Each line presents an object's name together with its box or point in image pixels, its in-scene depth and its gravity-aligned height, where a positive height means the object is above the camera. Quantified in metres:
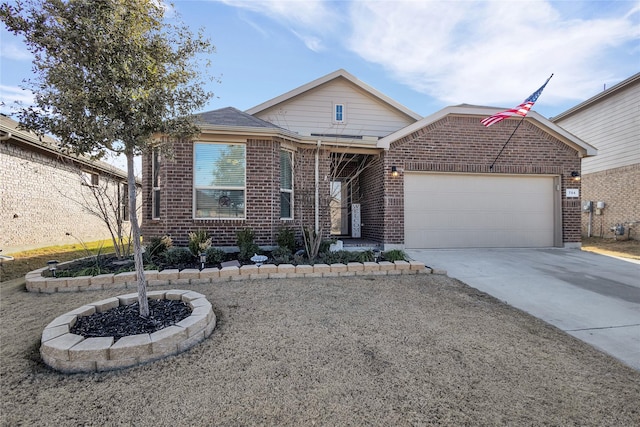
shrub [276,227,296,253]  6.61 -0.63
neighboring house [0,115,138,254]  7.94 +0.58
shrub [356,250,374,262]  6.00 -0.94
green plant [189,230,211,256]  5.66 -0.62
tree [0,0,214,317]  2.57 +1.34
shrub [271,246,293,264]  5.76 -0.91
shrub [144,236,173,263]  6.09 -0.72
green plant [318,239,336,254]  6.77 -0.82
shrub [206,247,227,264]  5.81 -0.90
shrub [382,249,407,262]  6.01 -0.94
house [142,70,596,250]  6.84 +0.75
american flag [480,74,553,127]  7.34 +2.55
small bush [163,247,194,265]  5.62 -0.87
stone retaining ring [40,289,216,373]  2.36 -1.14
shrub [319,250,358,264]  5.85 -0.95
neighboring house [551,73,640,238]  10.70 +2.05
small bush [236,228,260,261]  6.17 -0.71
